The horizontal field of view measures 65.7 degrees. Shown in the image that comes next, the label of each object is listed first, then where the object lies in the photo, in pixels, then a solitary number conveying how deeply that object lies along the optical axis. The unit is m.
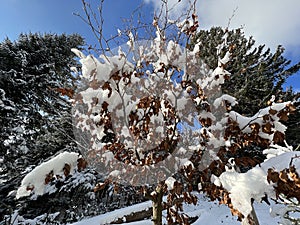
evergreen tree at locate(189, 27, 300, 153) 10.05
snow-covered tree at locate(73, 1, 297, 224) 2.09
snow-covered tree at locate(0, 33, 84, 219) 8.18
